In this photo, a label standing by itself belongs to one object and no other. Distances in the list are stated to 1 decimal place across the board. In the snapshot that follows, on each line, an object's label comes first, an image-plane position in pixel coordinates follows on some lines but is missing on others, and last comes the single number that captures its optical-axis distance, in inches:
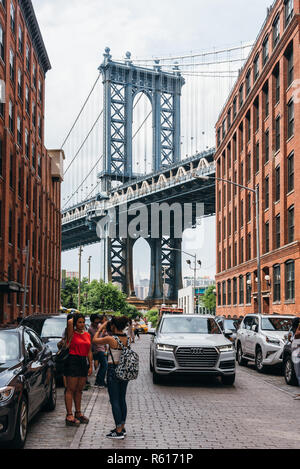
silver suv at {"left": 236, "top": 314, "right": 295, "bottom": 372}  675.4
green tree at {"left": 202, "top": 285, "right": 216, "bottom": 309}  3783.2
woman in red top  363.6
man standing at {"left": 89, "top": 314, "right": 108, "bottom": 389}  540.7
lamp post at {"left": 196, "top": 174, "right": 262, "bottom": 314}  1184.2
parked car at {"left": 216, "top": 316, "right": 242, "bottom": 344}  1027.4
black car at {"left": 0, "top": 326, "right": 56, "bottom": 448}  283.9
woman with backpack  315.6
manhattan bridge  3678.6
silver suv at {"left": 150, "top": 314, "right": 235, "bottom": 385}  538.9
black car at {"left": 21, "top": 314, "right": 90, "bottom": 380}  576.7
